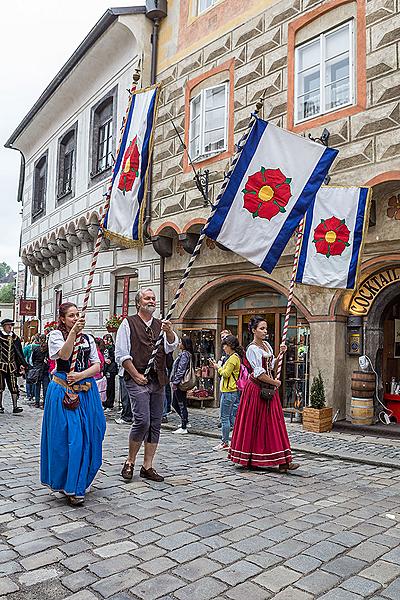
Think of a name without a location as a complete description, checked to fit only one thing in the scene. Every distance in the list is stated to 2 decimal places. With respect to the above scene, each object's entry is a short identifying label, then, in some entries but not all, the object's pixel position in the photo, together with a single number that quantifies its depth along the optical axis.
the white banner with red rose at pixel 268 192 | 6.65
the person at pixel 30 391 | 14.86
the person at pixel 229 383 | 7.81
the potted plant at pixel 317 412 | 9.71
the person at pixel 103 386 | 11.74
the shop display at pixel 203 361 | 12.91
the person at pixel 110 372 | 12.35
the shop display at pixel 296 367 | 10.73
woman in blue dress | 5.00
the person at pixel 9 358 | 12.26
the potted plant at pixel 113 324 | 14.08
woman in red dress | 6.44
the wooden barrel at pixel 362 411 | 9.75
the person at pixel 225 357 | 8.26
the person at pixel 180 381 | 9.71
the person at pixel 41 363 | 13.05
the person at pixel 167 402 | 10.94
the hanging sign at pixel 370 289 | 9.72
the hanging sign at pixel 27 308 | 22.61
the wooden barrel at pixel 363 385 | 9.83
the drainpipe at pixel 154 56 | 13.59
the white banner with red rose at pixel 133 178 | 6.93
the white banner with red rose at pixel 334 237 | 8.98
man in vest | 5.71
